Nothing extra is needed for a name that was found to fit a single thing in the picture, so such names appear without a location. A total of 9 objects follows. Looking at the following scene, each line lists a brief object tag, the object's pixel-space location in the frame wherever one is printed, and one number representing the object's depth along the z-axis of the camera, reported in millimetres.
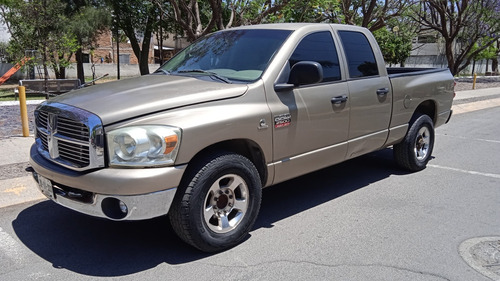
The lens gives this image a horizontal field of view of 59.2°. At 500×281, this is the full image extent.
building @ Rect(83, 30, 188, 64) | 45781
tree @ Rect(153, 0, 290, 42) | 10844
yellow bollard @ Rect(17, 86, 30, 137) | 7456
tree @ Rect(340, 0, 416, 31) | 14477
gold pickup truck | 3311
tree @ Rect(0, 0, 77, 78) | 16094
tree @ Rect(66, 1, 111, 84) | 20069
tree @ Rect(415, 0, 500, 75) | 23175
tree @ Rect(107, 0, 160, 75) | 22641
